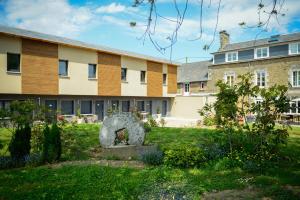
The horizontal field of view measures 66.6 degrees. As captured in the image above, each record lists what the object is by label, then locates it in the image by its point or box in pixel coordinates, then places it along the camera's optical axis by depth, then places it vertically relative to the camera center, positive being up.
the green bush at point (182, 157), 7.17 -1.65
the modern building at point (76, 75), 17.61 +2.80
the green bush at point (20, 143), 7.54 -1.29
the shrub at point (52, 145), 7.66 -1.34
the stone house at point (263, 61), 29.03 +6.13
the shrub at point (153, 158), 7.44 -1.75
